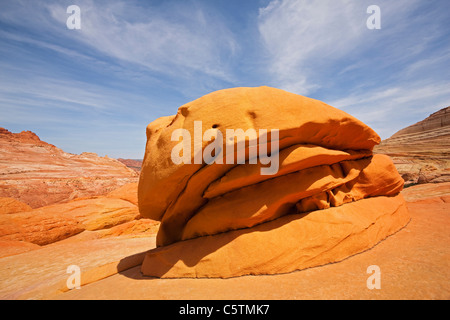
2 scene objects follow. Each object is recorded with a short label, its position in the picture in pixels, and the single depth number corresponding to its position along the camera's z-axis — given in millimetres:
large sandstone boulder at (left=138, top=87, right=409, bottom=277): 4012
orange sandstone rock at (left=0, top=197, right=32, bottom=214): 11633
